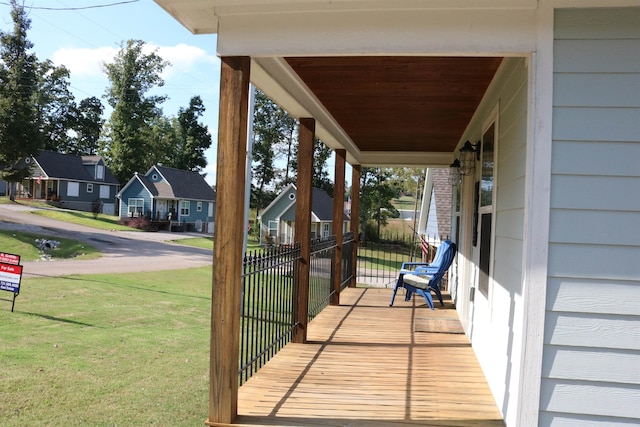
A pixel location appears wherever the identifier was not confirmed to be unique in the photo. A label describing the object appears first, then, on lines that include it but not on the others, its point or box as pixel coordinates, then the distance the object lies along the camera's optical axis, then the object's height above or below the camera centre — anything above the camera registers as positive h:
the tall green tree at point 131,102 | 39.22 +7.60
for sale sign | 7.51 -1.15
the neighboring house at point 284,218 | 27.88 -0.52
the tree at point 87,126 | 45.66 +6.57
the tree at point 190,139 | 46.91 +5.90
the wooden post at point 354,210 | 9.67 +0.02
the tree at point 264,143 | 37.25 +4.67
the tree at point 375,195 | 33.06 +1.06
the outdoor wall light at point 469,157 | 5.54 +0.63
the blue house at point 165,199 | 35.56 +0.27
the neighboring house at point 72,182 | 36.12 +1.24
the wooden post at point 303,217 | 5.18 -0.08
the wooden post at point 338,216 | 7.66 -0.09
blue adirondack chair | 7.07 -0.88
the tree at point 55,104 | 37.75 +7.58
